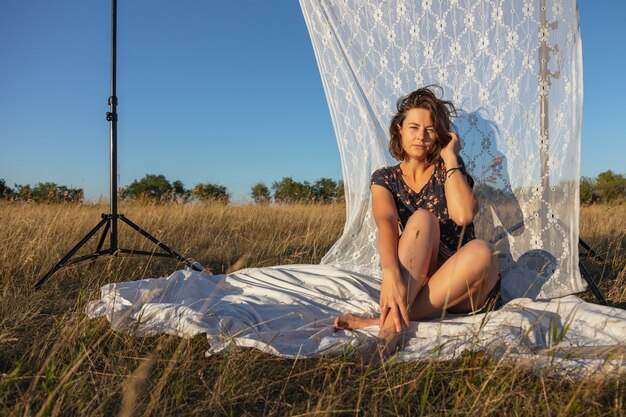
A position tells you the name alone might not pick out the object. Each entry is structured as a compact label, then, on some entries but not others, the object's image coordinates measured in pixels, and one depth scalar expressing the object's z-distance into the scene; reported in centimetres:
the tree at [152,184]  2064
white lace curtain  266
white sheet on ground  174
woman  208
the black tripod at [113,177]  322
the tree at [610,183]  1631
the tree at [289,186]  1781
